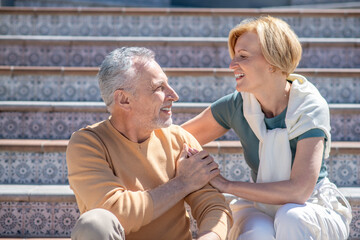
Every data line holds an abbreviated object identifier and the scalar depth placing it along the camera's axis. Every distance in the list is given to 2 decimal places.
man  2.31
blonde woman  2.38
